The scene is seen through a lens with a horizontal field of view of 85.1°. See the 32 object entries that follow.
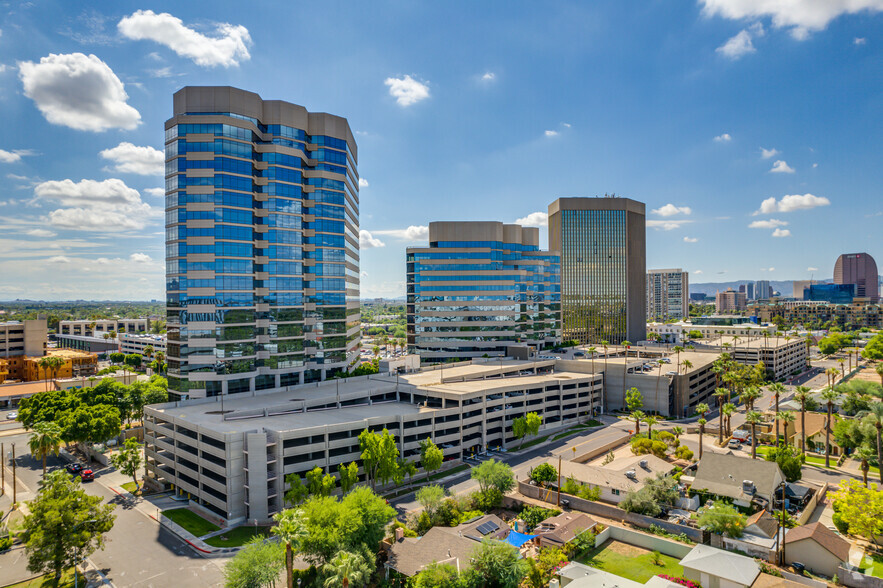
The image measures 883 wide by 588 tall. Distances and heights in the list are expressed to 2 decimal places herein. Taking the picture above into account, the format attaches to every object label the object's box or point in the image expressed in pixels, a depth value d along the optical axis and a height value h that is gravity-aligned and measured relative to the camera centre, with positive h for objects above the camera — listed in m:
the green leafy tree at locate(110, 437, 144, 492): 80.19 -26.64
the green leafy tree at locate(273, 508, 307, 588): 42.56 -20.75
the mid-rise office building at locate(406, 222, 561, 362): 162.75 +1.32
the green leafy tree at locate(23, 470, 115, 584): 50.47 -24.37
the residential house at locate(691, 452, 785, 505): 69.69 -27.07
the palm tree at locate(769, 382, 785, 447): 88.56 -17.13
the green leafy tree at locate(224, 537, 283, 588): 46.88 -26.48
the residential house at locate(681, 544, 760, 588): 49.62 -28.84
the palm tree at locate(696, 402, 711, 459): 91.79 -22.37
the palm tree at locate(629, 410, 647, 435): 98.86 -24.42
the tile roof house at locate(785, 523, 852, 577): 53.06 -28.43
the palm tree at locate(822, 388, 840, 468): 85.44 -20.16
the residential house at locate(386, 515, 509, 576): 51.74 -28.16
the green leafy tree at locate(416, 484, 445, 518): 63.53 -26.37
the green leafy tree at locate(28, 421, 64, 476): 80.88 -22.99
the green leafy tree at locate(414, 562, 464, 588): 47.41 -27.73
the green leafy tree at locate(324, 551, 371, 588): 45.47 -26.30
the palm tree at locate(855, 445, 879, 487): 74.12 -24.95
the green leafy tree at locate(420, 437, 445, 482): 78.50 -26.12
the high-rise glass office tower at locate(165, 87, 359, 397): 94.06 +12.13
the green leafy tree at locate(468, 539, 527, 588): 49.28 -27.76
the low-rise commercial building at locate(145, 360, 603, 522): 69.19 -21.48
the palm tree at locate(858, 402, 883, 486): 76.54 -20.23
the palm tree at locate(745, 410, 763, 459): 82.56 -21.21
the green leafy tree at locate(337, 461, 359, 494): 68.88 -25.34
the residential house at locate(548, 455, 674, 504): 71.62 -27.84
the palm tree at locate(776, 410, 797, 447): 83.44 -21.00
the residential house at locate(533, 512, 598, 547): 58.78 -29.23
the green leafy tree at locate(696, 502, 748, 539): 58.53 -27.53
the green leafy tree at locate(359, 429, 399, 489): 71.56 -23.22
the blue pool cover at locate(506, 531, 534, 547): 59.78 -30.22
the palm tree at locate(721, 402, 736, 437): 105.76 -24.88
